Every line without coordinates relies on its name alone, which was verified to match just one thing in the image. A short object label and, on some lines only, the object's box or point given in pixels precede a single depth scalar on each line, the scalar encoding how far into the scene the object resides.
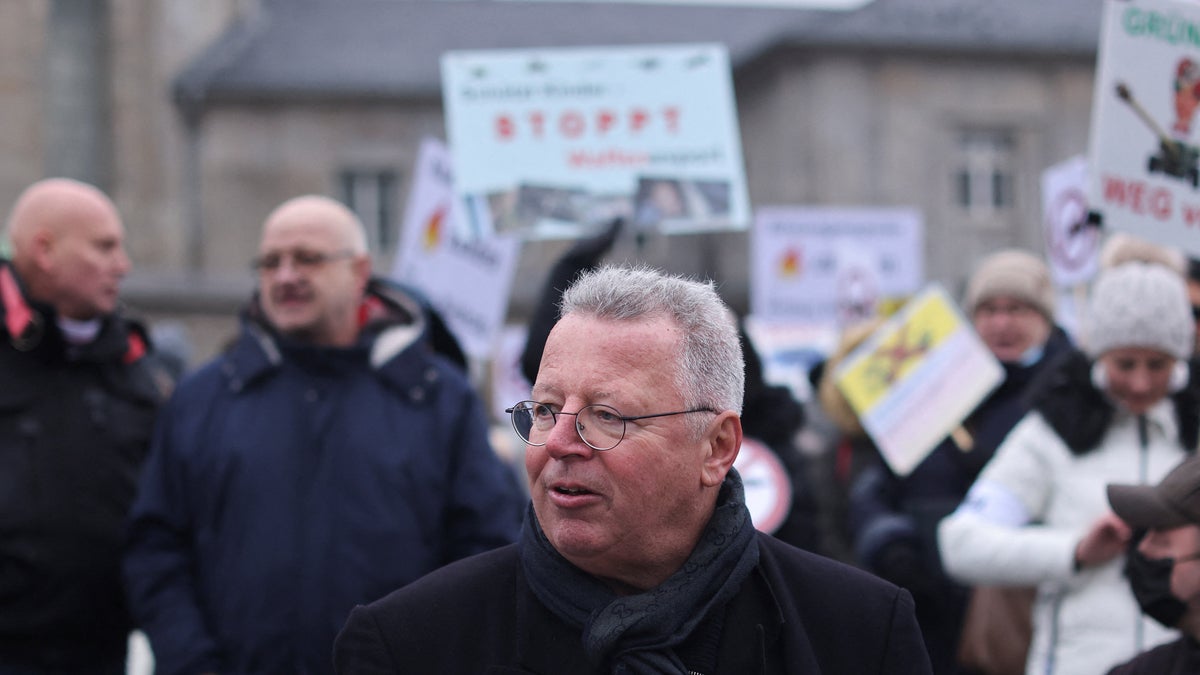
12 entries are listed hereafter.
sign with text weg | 4.12
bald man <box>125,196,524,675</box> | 3.67
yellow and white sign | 4.89
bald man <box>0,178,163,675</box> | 4.08
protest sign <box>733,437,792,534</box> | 4.48
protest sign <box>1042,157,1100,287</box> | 7.25
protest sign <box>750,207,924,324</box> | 11.44
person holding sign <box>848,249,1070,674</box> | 4.65
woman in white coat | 3.70
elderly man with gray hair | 2.23
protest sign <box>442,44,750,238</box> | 6.45
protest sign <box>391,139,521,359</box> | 7.02
